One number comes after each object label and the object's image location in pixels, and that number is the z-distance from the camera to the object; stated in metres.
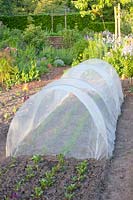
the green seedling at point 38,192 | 3.47
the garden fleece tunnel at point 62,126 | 4.32
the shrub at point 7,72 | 7.40
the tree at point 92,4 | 13.01
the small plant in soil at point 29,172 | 3.80
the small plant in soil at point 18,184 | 3.60
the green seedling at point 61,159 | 4.06
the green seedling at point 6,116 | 5.67
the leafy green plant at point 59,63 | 9.57
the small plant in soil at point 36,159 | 4.11
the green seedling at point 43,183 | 3.64
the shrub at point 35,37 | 12.04
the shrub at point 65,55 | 10.02
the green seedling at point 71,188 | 3.57
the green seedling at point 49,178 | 3.67
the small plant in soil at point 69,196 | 3.43
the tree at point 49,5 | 19.95
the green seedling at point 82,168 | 3.87
